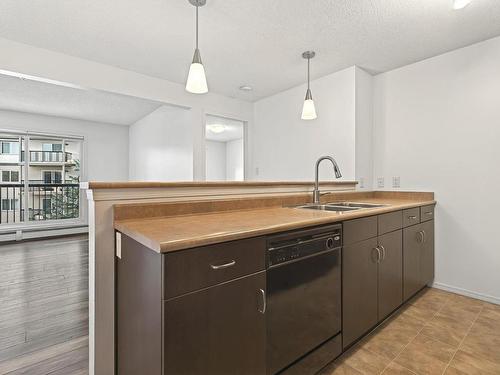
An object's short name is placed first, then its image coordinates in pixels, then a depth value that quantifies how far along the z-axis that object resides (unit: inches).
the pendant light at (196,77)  69.1
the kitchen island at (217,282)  36.9
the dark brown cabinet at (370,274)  63.5
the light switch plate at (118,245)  51.8
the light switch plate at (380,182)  122.6
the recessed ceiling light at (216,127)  215.8
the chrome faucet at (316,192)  90.0
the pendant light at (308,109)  100.0
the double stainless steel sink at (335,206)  86.4
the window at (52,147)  222.7
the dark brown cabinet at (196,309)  36.2
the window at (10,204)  205.9
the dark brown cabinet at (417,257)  87.2
